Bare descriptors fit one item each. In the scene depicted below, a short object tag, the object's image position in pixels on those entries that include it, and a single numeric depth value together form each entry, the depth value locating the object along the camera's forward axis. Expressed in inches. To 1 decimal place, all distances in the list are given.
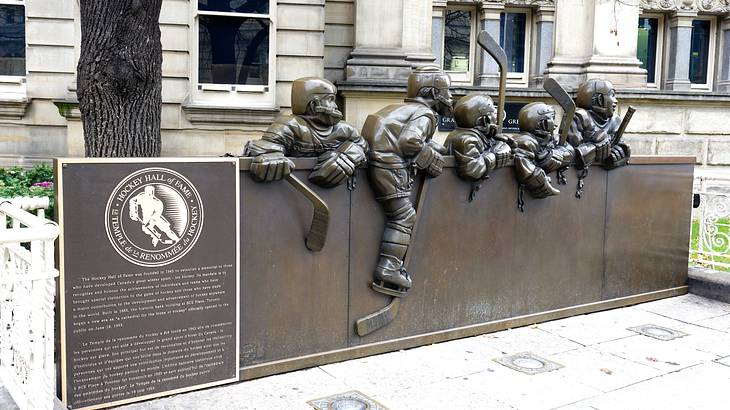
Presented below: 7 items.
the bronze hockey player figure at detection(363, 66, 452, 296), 197.9
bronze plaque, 156.1
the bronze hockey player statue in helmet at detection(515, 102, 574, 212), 232.2
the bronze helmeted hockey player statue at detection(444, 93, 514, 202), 215.6
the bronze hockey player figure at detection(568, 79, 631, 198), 250.2
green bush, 318.3
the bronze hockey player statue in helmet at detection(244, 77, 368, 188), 185.5
